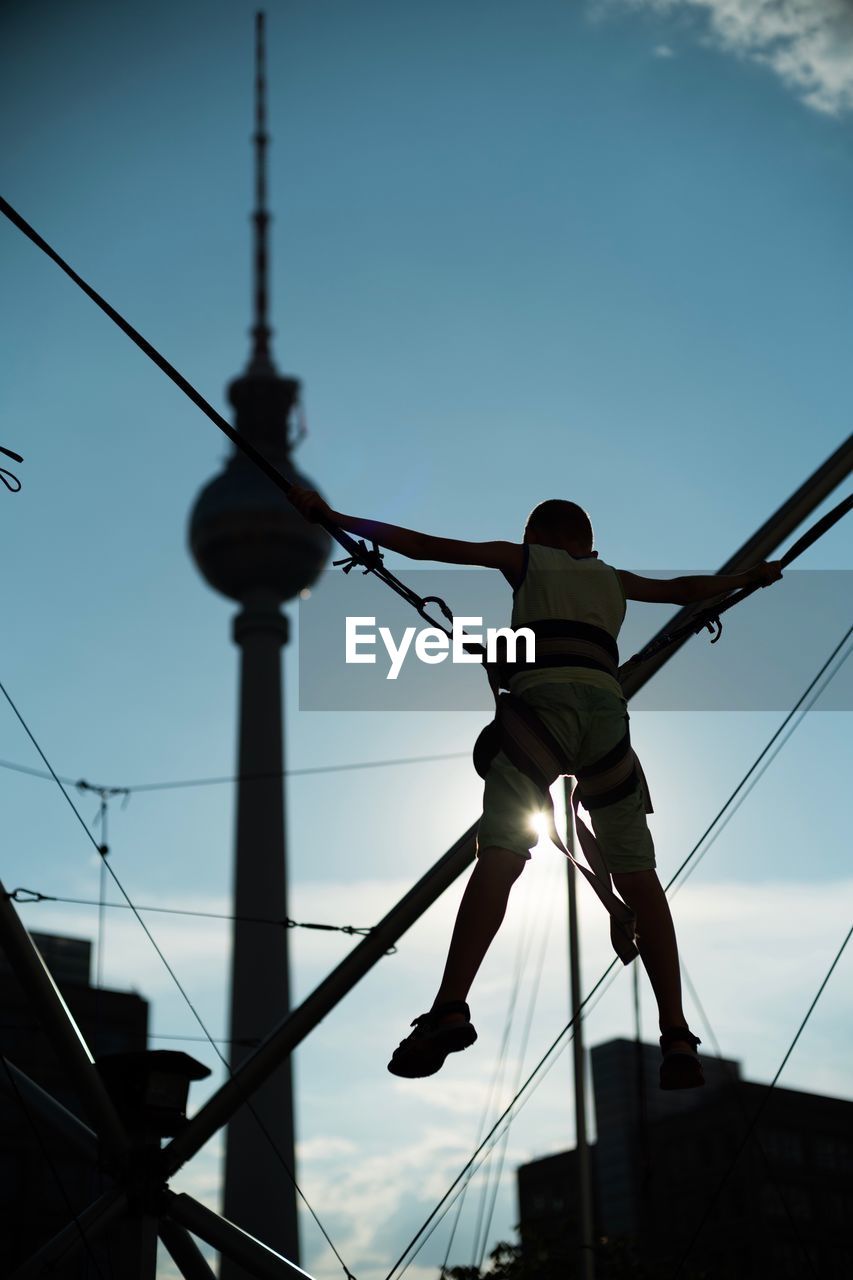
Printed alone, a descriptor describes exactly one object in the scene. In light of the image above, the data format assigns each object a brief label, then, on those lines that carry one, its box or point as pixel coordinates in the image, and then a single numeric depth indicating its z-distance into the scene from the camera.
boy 6.65
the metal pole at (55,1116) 13.20
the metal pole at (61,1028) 11.26
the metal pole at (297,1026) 12.82
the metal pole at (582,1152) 26.23
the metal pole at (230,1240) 12.73
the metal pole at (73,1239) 12.30
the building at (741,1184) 86.38
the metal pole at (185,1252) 13.28
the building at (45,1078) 61.44
